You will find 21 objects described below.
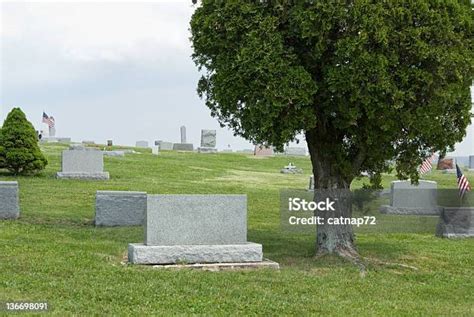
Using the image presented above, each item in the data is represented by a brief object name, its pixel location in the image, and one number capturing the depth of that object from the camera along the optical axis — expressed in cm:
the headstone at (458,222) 1523
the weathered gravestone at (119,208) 1405
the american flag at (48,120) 4503
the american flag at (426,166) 2270
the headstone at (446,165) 3441
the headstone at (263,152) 3969
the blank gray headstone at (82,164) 2183
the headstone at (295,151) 4306
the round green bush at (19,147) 2098
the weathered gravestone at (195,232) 977
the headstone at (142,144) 4795
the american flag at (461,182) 1778
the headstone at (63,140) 4471
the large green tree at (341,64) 983
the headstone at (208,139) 4253
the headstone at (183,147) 4319
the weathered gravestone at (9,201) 1370
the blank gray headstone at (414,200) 1884
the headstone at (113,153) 3094
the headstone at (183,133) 5075
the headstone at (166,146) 4353
